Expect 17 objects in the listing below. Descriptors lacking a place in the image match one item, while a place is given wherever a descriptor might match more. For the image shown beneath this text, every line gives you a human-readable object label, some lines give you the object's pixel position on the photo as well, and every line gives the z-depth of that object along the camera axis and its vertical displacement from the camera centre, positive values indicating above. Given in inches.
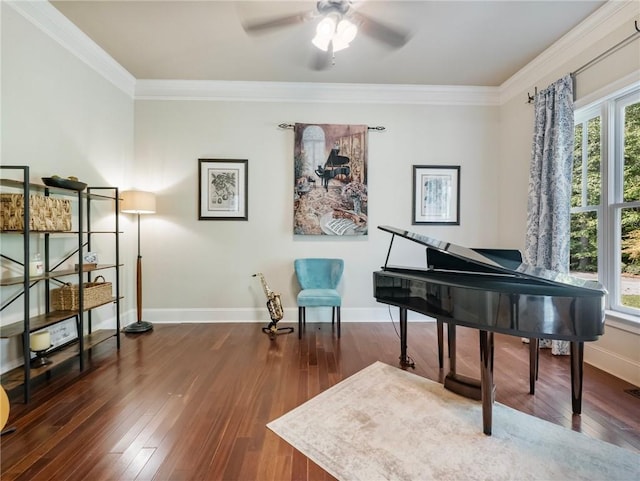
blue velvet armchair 140.9 -18.1
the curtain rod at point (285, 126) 146.3 +57.6
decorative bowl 88.7 +17.1
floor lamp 127.4 +12.7
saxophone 132.5 -32.0
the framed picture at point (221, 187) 146.2 +25.9
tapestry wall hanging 146.5 +30.6
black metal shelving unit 76.2 -18.4
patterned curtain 107.2 +22.6
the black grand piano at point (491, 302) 56.1 -14.3
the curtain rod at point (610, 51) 87.9 +63.5
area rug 55.3 -45.0
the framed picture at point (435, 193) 149.9 +24.0
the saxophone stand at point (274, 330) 130.8 -44.0
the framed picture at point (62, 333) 98.3 -35.4
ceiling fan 81.7 +71.0
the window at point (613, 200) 94.2 +14.1
